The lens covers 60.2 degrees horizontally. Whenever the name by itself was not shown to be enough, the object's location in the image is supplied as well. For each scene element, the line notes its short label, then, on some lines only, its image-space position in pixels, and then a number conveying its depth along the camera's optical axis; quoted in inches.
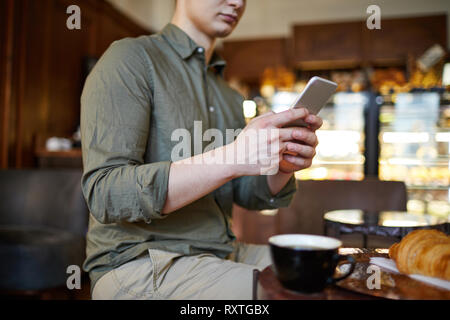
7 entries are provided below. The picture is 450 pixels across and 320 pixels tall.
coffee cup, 19.3
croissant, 21.5
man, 28.0
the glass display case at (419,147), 131.6
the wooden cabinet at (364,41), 191.0
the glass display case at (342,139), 136.3
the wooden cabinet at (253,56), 215.6
